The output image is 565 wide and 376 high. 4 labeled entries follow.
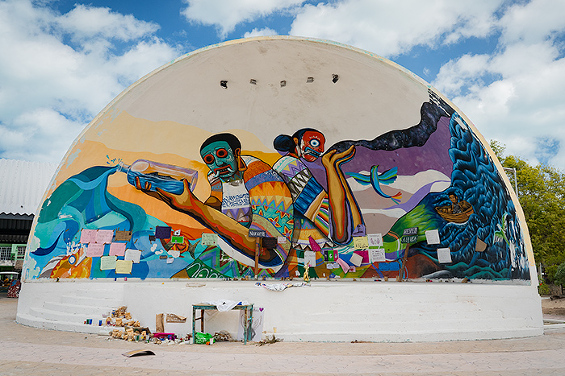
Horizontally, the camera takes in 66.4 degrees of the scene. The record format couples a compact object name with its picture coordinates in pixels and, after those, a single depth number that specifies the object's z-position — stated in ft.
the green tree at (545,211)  72.28
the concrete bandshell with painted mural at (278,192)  37.01
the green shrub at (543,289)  80.43
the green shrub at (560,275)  59.57
